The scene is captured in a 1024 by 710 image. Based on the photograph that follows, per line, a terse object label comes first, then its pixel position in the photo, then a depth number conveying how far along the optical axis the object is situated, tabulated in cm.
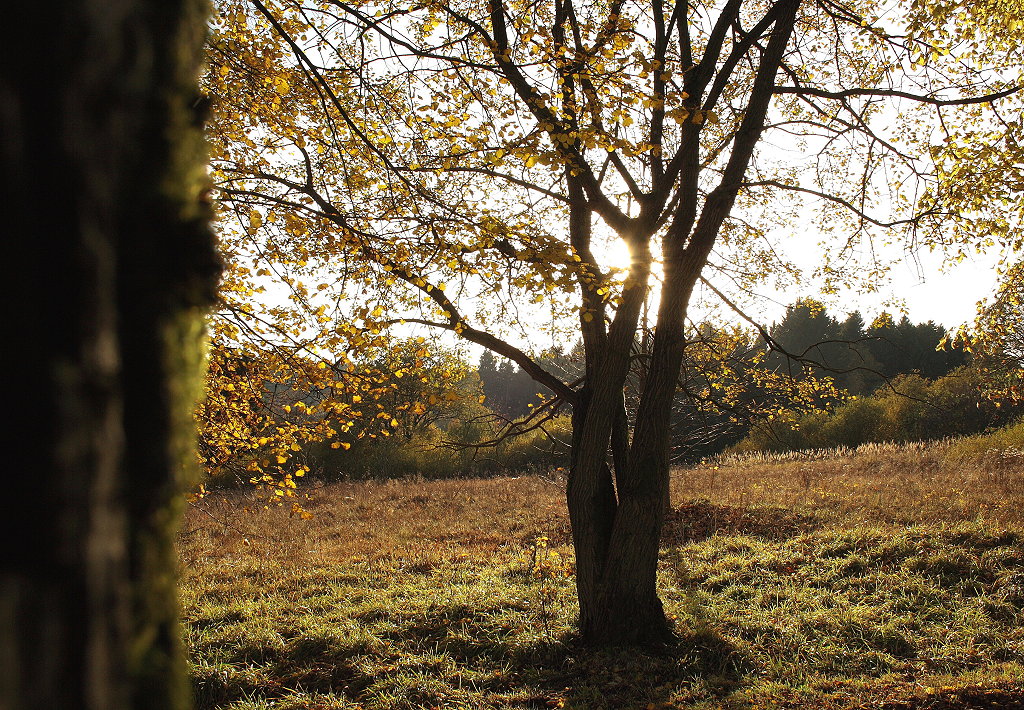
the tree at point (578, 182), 429
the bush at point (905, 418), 2462
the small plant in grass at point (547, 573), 699
